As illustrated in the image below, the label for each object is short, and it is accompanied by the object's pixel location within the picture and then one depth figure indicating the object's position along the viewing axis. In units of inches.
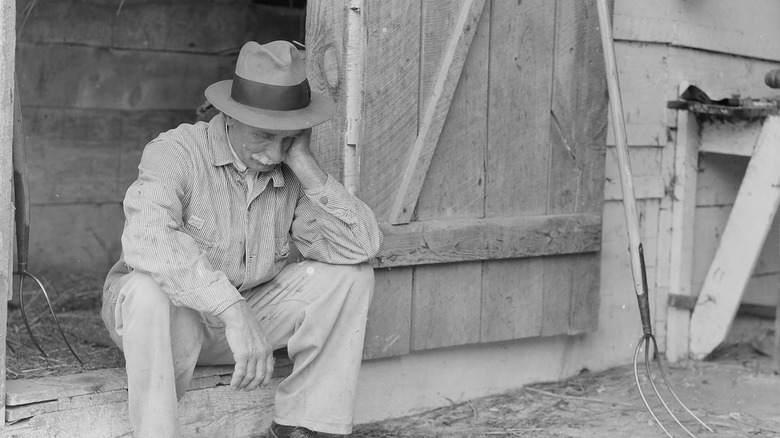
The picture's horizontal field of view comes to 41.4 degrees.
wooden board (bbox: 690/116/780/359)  178.1
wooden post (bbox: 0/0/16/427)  116.3
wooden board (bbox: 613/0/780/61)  183.8
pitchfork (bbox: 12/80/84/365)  125.3
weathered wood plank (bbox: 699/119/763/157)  182.5
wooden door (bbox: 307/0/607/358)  146.3
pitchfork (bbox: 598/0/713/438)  155.8
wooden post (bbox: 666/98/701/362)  192.2
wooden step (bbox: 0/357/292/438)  122.8
